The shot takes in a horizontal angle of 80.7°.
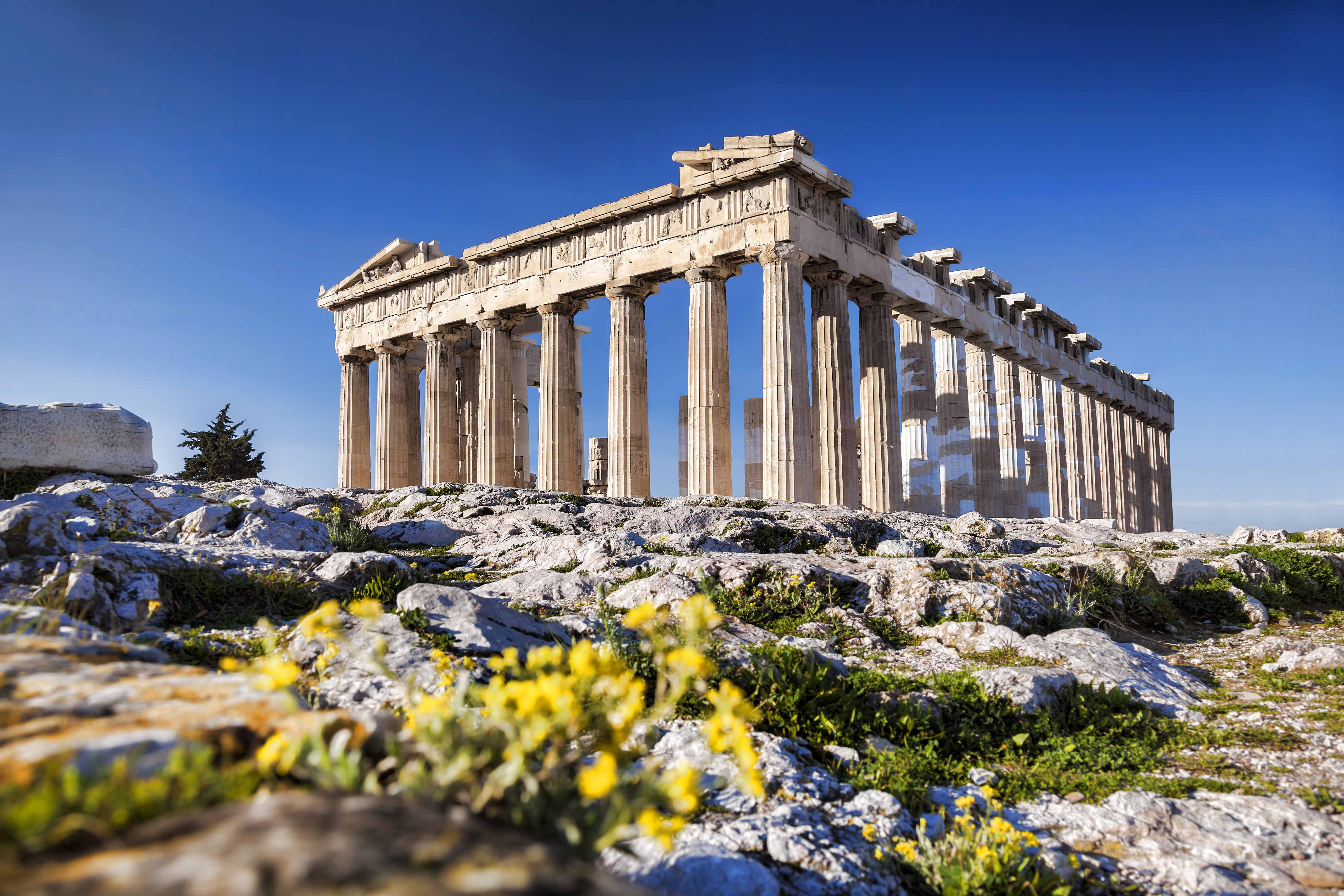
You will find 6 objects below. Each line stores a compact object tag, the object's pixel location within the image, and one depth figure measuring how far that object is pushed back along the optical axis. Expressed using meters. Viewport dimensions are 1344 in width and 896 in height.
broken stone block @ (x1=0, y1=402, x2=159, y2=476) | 15.27
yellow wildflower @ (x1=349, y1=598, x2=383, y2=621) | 2.66
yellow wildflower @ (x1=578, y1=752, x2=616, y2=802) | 1.68
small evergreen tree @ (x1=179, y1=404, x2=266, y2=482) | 33.25
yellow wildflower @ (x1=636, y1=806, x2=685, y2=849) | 1.76
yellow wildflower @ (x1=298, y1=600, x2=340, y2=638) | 2.73
